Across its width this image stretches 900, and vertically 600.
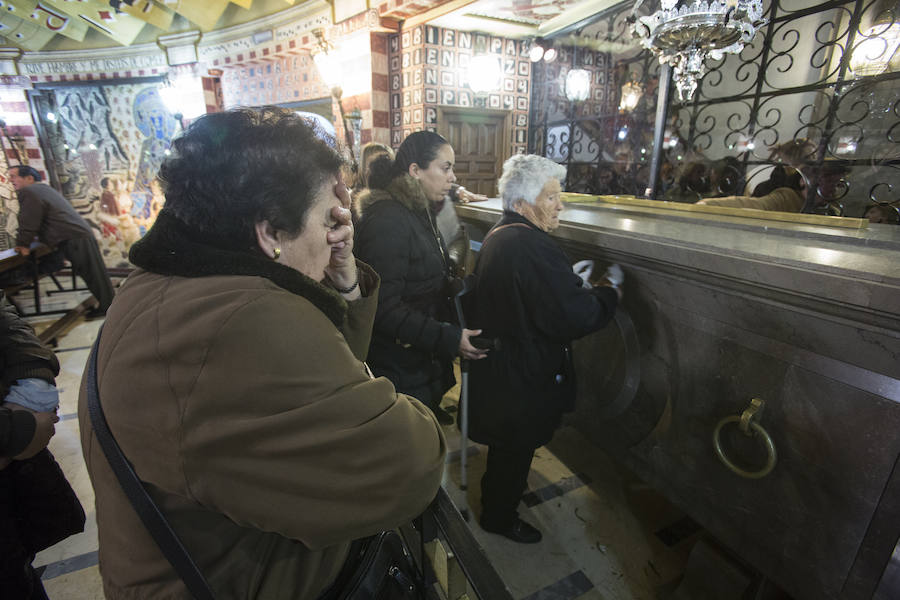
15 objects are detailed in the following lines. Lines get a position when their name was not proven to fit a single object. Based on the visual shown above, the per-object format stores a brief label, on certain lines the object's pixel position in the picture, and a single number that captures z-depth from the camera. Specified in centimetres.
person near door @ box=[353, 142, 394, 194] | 262
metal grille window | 303
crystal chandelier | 225
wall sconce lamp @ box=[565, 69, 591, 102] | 539
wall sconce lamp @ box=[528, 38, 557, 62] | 600
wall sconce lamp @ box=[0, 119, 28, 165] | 838
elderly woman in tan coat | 69
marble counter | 124
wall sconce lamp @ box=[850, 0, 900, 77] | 272
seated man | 529
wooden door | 618
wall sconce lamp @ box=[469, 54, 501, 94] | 578
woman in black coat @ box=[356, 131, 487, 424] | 206
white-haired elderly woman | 186
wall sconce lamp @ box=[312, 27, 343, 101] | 598
